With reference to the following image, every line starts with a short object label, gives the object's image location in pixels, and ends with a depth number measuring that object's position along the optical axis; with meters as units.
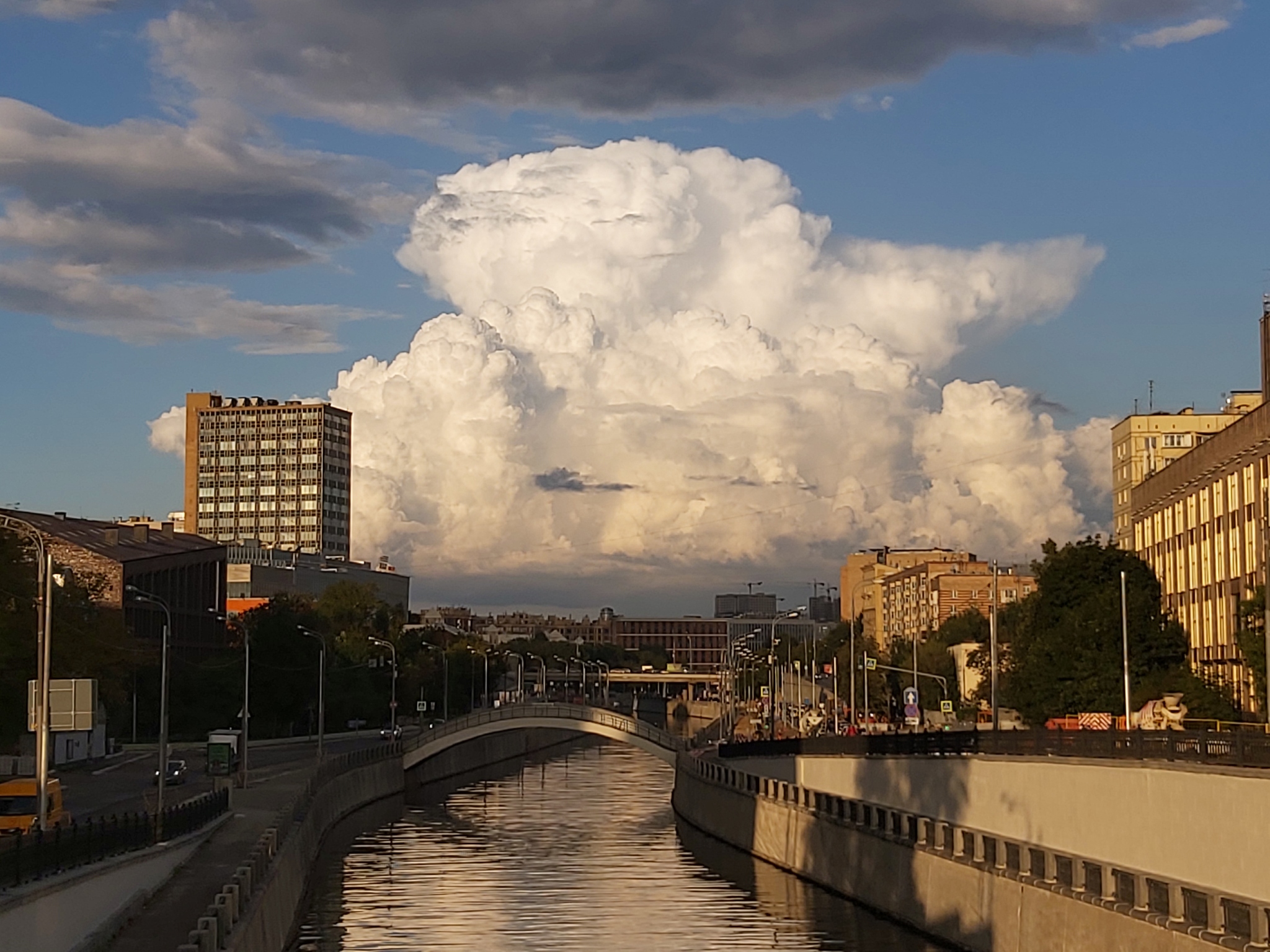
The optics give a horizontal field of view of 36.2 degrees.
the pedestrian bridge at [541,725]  139.12
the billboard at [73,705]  53.22
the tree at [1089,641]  101.94
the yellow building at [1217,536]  94.81
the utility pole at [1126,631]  81.07
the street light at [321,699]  114.94
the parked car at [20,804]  58.03
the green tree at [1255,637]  76.50
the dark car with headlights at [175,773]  97.88
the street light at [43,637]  49.72
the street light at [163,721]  66.88
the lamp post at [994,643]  79.32
